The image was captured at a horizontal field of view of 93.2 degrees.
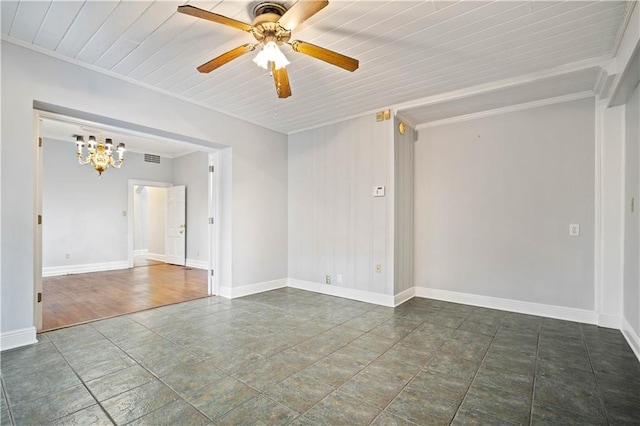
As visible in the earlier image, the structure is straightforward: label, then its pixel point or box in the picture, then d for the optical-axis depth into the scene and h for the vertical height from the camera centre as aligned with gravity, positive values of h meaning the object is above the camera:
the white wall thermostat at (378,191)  4.16 +0.29
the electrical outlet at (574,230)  3.48 -0.21
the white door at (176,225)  7.83 -0.35
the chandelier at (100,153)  5.57 +1.13
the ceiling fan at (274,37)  1.96 +1.26
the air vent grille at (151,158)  7.71 +1.39
